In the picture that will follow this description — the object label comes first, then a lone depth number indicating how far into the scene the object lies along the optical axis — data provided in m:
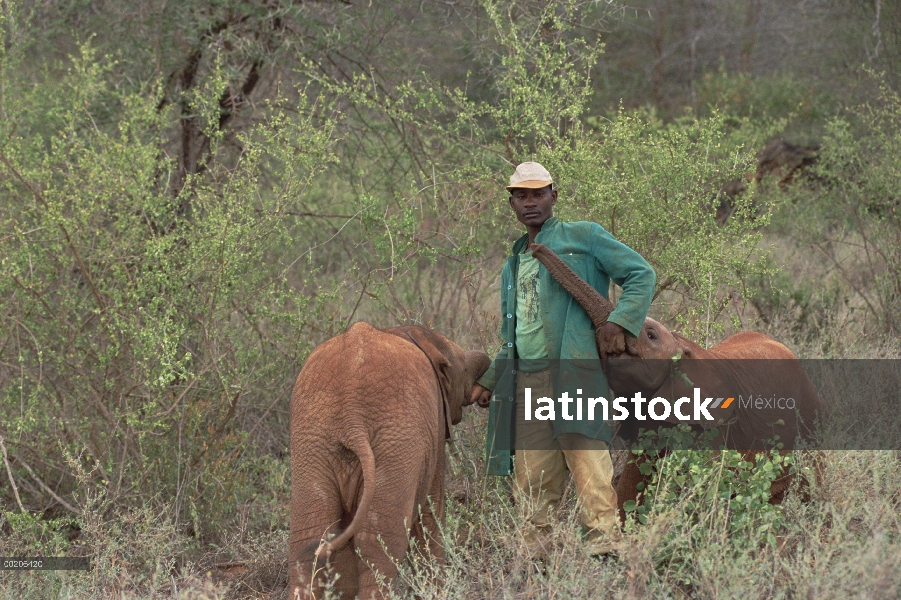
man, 9.77
